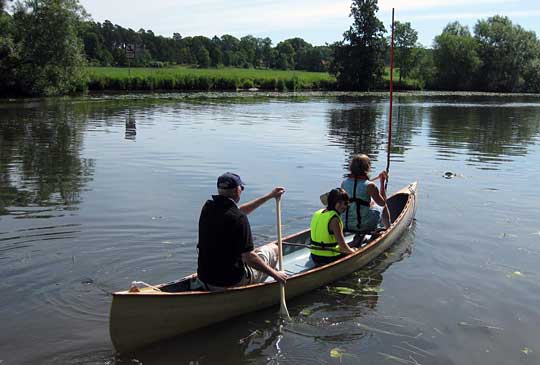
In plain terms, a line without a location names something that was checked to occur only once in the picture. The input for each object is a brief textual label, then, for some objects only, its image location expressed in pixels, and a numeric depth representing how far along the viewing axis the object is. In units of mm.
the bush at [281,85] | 79750
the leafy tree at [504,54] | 89438
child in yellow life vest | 7867
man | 6242
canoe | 5953
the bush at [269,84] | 79125
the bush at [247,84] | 75788
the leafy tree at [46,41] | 47969
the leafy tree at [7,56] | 47156
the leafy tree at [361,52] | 85688
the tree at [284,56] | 144338
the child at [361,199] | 9141
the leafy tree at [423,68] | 97300
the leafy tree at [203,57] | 131875
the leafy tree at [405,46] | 109406
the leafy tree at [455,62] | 92938
